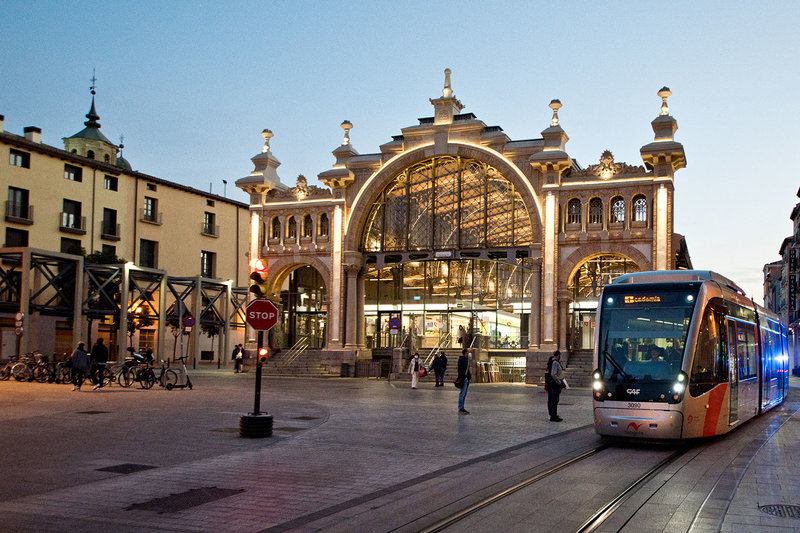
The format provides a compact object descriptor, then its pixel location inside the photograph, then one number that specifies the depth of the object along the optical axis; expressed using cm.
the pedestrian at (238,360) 4222
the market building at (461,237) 3703
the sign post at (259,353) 1470
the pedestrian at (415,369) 3165
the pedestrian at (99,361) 2630
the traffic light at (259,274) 1538
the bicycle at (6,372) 3192
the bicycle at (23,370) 3095
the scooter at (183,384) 2716
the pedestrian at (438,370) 3400
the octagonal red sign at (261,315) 1481
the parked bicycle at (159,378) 2745
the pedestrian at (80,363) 2558
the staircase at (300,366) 4138
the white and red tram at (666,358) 1404
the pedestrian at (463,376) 2055
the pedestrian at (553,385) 1928
